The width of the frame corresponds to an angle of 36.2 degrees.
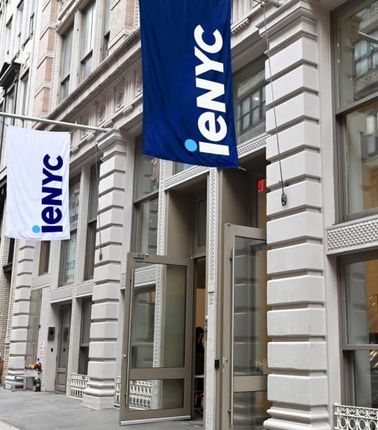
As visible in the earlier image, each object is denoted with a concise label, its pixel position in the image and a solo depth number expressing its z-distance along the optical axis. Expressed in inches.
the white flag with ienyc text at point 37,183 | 538.6
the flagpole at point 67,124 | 487.2
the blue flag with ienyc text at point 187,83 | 298.7
